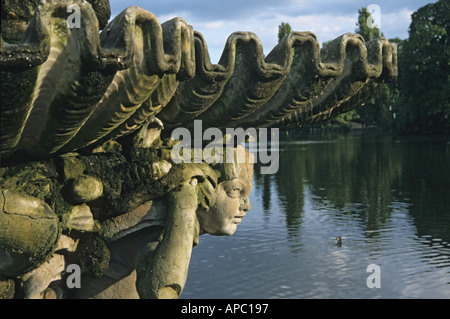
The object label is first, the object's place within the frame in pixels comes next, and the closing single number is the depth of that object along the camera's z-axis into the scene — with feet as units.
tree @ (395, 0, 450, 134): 157.89
